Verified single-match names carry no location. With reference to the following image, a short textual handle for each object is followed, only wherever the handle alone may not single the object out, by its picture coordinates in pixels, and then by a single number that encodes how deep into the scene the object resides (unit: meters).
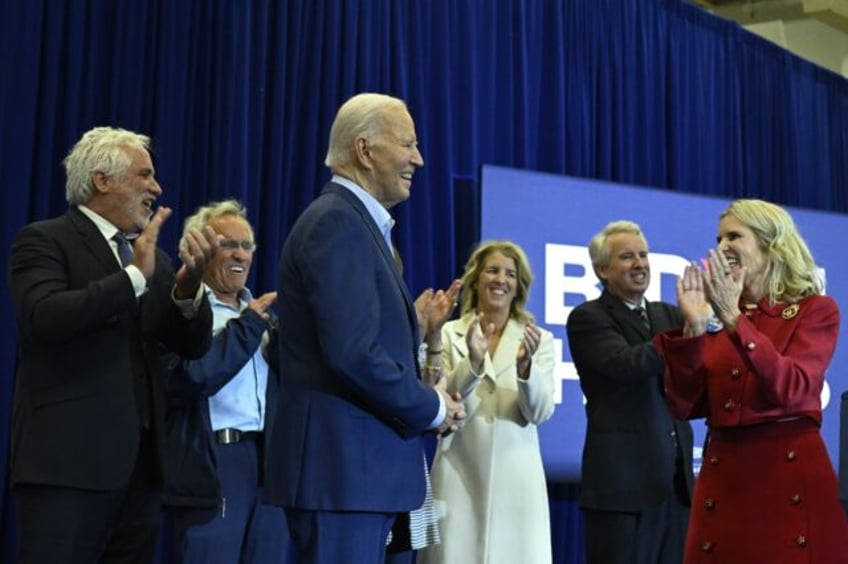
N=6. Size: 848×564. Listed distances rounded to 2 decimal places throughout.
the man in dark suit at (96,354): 2.90
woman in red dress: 2.78
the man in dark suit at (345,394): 2.43
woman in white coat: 4.01
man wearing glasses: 3.53
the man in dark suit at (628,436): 3.87
